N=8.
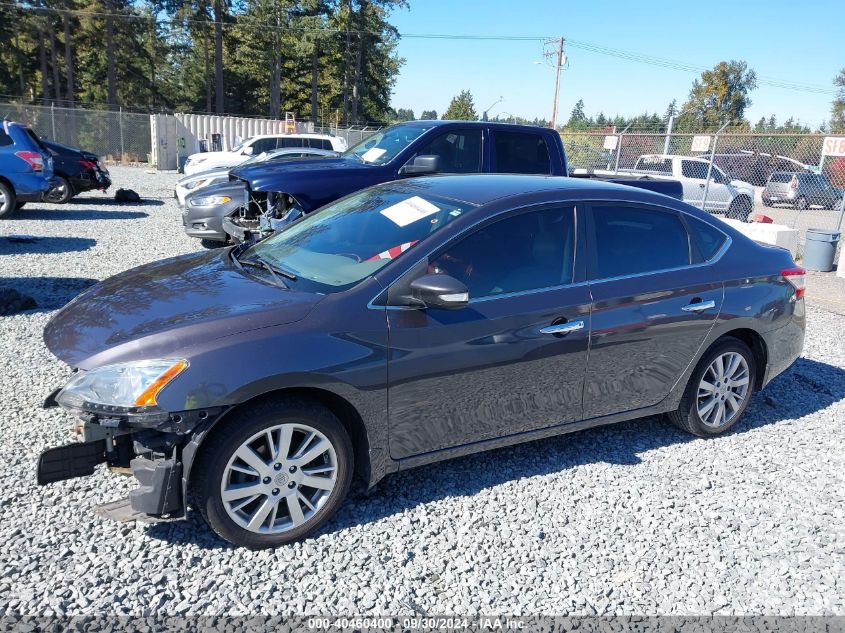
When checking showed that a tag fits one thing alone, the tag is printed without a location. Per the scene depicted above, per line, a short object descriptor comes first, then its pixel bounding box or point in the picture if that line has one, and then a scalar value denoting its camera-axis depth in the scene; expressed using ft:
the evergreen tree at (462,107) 289.35
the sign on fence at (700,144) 52.95
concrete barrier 38.52
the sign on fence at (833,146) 39.73
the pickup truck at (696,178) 58.85
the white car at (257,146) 58.08
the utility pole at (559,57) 151.12
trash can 36.86
